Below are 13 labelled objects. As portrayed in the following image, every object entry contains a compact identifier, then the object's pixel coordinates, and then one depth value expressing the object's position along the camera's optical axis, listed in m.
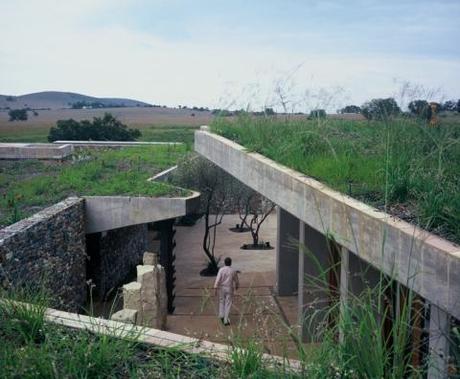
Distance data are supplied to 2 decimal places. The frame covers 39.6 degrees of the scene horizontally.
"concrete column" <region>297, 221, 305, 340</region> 11.15
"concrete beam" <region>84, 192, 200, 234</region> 14.23
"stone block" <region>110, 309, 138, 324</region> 8.91
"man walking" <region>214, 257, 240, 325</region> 11.53
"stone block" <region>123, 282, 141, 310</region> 10.90
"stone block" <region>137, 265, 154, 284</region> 11.56
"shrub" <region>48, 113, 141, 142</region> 39.84
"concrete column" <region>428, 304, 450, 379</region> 3.95
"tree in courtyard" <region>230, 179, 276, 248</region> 22.99
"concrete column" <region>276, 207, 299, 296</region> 15.06
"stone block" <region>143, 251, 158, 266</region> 12.35
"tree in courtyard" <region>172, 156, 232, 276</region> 20.33
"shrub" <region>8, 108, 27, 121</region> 86.56
